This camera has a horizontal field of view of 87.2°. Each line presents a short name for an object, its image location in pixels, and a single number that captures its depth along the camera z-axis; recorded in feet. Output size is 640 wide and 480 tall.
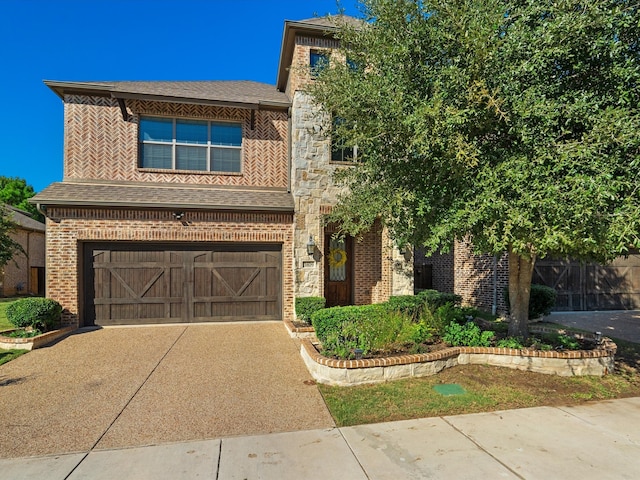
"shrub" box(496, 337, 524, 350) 19.65
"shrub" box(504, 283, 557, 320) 32.17
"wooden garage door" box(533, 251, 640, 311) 37.32
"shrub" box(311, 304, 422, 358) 18.71
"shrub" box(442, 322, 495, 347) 20.27
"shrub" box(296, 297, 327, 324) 28.81
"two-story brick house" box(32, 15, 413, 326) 29.66
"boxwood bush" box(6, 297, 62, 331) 24.88
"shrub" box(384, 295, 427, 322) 25.06
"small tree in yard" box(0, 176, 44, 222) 100.48
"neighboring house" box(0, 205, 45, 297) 61.52
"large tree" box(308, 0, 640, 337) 13.33
